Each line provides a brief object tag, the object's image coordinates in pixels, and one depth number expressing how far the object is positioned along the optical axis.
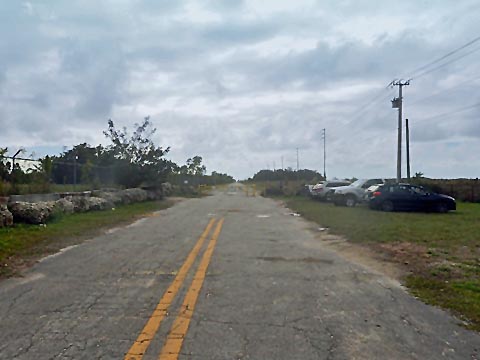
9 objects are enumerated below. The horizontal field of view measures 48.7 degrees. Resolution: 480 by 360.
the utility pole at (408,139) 44.53
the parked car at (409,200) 25.66
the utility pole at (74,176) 26.07
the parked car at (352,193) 30.20
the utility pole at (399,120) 40.70
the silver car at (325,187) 35.47
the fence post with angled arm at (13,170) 19.56
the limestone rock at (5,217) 15.67
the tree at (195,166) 77.26
